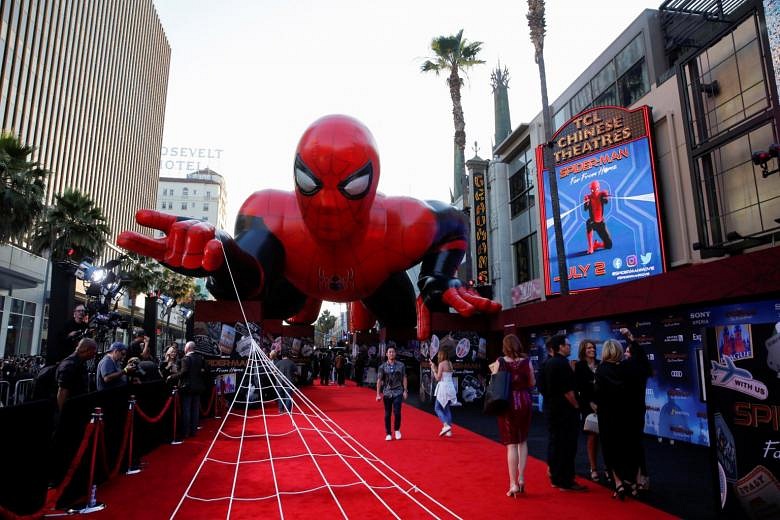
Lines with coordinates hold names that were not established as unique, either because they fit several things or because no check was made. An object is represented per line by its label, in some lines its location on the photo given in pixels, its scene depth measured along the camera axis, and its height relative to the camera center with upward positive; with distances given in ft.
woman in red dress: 16.49 -2.11
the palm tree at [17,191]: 54.70 +18.01
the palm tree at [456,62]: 71.46 +41.09
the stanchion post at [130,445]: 19.30 -3.36
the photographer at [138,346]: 30.57 +0.53
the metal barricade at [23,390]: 41.31 -2.80
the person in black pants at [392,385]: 26.81 -1.80
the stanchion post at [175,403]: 25.72 -2.50
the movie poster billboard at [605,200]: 48.85 +15.00
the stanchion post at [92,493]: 15.03 -4.08
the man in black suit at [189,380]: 26.63 -1.35
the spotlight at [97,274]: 41.96 +6.70
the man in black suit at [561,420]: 17.12 -2.44
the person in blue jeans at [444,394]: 28.58 -2.48
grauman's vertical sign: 71.46 +17.28
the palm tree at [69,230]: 70.90 +17.55
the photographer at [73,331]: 24.94 +1.25
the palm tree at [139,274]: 103.30 +16.44
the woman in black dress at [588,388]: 17.49 -1.39
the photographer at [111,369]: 21.17 -0.58
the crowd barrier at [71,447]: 12.17 -2.71
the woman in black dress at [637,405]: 16.15 -1.88
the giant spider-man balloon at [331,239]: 29.73 +7.62
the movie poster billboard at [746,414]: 12.23 -1.74
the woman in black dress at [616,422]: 16.11 -2.37
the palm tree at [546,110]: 49.47 +23.36
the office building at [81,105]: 95.04 +63.82
